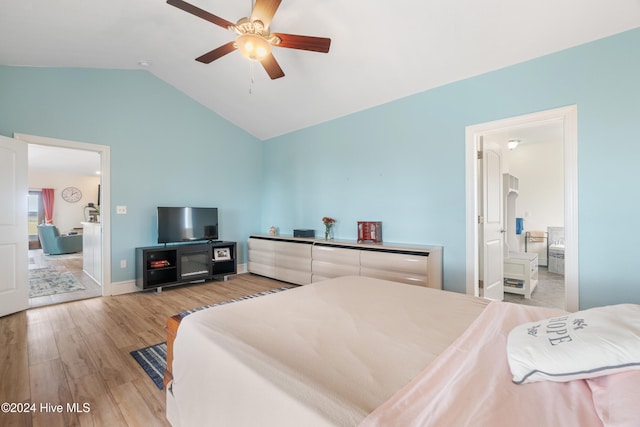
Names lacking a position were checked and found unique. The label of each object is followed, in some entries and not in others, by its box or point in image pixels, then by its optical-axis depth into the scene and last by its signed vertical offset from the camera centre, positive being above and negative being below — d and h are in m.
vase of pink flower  4.40 -0.19
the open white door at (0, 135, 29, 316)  3.09 -0.14
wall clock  9.16 +0.65
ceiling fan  2.05 +1.41
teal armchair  7.35 -0.69
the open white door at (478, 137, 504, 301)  3.25 -0.13
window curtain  8.73 +0.38
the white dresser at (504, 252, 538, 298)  3.79 -0.84
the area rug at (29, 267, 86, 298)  4.04 -1.08
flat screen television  4.22 -0.16
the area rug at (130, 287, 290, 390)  1.96 -1.12
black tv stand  4.03 -0.76
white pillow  0.73 -0.38
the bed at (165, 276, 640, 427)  0.71 -0.50
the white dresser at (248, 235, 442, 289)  3.09 -0.61
